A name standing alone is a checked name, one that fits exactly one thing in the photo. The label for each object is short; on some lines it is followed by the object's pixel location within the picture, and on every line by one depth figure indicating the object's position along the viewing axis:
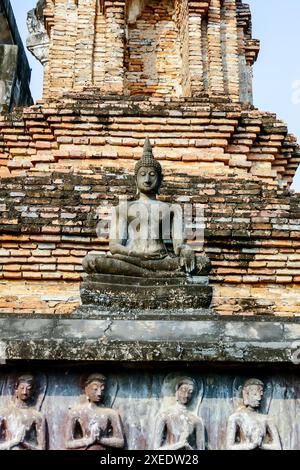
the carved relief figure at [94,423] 4.79
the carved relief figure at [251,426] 4.86
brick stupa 8.41
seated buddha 6.21
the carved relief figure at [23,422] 4.78
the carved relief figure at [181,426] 4.82
